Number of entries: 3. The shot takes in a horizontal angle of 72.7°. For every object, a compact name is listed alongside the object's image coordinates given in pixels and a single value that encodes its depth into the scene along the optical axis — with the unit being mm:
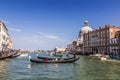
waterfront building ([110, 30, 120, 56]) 32269
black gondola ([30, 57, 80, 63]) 17546
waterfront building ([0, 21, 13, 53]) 29806
